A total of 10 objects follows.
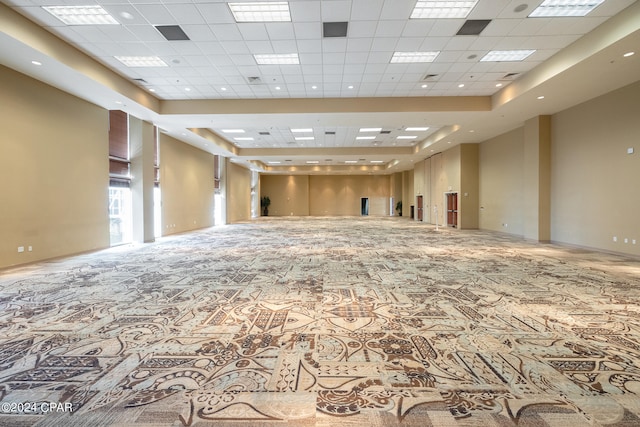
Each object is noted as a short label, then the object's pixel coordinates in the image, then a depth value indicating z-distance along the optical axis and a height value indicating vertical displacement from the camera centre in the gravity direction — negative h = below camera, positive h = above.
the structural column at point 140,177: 11.08 +1.04
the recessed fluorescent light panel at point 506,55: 7.48 +3.59
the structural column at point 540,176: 10.81 +1.00
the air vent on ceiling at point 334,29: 6.32 +3.57
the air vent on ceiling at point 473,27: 6.22 +3.56
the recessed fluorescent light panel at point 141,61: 7.71 +3.57
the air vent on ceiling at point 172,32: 6.38 +3.55
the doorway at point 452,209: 17.58 -0.16
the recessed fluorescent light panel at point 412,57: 7.59 +3.60
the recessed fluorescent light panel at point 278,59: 7.65 +3.59
